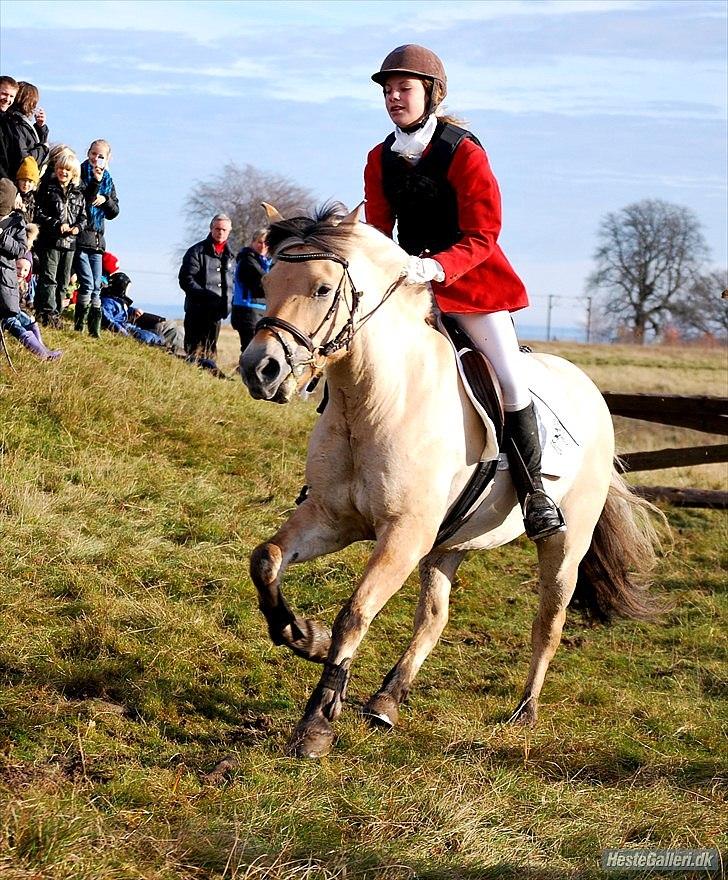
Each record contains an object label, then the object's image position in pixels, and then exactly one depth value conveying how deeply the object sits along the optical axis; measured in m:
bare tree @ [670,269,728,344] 67.31
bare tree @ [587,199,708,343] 69.69
